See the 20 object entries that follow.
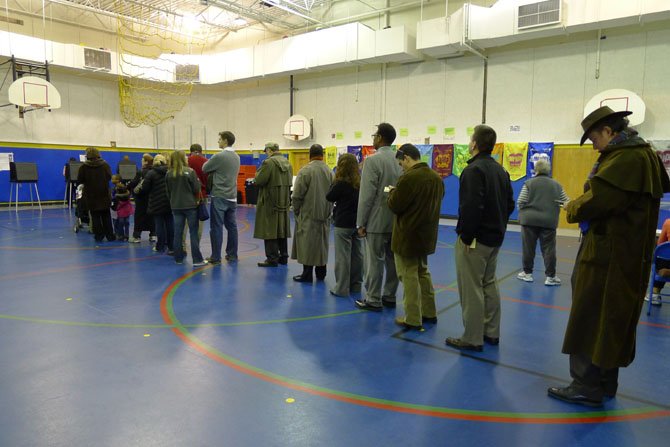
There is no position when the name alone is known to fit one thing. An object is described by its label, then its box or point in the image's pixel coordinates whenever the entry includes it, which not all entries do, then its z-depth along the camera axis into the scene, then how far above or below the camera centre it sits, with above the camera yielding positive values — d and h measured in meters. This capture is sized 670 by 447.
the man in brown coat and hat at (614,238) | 2.35 -0.34
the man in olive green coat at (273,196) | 5.94 -0.34
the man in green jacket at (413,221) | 3.65 -0.40
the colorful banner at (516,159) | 11.14 +0.37
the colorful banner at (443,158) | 12.38 +0.41
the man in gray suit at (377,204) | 4.17 -0.30
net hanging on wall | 14.57 +3.65
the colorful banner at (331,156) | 14.79 +0.52
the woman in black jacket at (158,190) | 6.69 -0.31
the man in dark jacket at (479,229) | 3.22 -0.40
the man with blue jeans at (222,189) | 6.18 -0.26
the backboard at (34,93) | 12.17 +2.08
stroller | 8.48 -0.89
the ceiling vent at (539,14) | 9.48 +3.44
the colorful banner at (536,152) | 10.81 +0.54
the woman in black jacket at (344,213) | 4.72 -0.43
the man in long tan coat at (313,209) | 5.20 -0.44
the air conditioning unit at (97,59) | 13.80 +3.43
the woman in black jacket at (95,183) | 7.53 -0.24
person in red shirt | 6.71 +0.09
